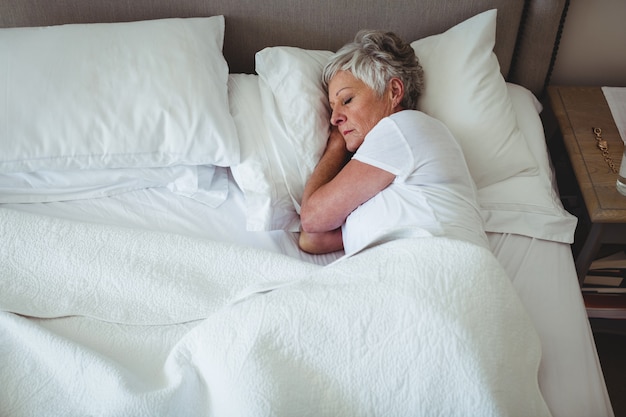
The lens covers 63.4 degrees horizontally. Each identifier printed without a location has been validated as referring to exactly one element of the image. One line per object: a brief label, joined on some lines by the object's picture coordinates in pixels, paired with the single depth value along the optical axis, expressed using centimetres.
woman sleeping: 109
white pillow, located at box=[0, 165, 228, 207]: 126
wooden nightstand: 125
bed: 84
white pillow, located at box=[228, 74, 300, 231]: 125
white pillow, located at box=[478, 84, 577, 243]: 125
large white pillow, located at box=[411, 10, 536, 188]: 133
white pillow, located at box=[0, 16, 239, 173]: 120
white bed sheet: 95
